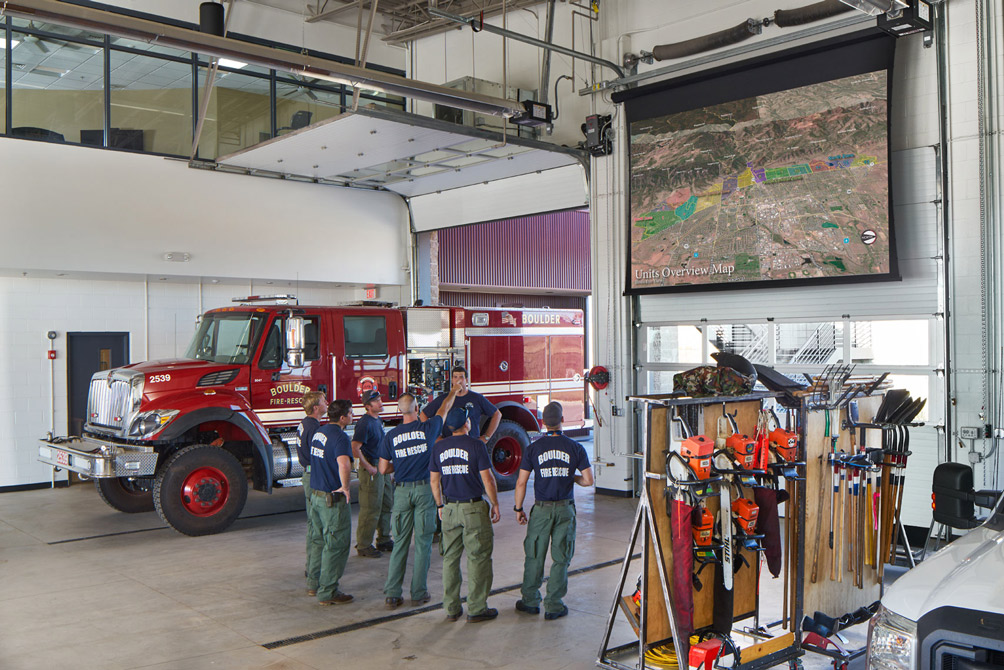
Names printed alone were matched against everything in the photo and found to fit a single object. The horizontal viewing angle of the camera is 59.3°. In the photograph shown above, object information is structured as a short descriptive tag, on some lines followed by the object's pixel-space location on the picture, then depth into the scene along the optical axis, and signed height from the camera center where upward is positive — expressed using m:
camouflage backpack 5.53 -0.30
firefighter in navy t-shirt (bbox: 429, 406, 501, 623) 6.67 -1.34
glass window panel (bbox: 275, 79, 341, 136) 15.10 +4.11
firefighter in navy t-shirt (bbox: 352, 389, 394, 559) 8.47 -1.37
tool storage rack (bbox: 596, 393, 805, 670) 5.21 -1.35
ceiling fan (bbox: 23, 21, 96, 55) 12.73 +4.39
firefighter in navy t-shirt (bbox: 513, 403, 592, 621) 6.66 -1.26
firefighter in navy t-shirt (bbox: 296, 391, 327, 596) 7.57 -0.84
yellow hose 5.23 -1.92
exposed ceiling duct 7.52 +2.77
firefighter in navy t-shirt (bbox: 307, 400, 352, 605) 7.15 -1.31
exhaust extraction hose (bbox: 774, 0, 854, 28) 9.47 +3.50
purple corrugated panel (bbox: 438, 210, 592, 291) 19.42 +2.03
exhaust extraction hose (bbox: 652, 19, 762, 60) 10.15 +3.53
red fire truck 9.82 -0.63
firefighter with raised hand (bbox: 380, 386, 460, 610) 7.12 -1.36
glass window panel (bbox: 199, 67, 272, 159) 14.39 +3.78
